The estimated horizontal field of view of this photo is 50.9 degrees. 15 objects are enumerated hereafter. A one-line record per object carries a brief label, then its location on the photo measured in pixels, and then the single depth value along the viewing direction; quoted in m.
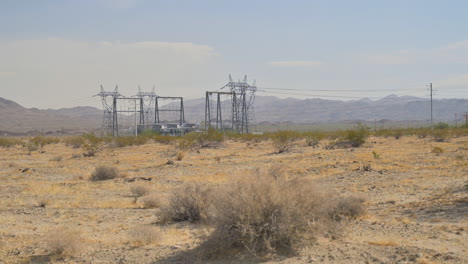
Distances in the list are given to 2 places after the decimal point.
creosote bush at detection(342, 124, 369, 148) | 46.97
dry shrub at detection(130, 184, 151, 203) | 20.06
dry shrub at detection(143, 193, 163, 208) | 17.23
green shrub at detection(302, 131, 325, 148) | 52.17
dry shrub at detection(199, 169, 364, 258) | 9.60
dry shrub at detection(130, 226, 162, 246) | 11.46
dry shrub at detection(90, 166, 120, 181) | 26.48
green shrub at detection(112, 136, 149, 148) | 59.19
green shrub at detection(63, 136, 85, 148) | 63.46
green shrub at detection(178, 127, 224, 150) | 51.88
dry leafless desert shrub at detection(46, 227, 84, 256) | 10.77
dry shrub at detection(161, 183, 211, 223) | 14.17
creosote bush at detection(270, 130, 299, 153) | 45.75
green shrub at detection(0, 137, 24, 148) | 64.22
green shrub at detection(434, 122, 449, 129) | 80.12
